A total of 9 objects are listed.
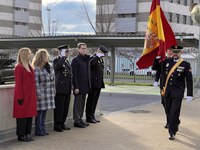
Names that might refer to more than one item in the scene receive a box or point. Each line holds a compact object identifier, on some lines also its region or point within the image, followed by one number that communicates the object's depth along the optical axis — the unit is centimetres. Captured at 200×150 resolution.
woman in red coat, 772
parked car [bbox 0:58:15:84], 1824
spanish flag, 920
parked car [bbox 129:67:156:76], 2962
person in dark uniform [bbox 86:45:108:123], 1015
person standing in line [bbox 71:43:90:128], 957
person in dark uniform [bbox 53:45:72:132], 902
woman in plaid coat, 838
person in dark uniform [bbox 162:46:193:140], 848
